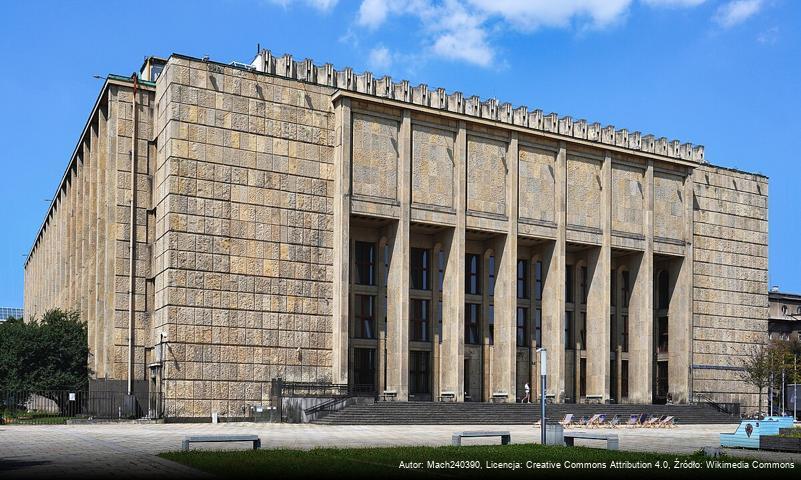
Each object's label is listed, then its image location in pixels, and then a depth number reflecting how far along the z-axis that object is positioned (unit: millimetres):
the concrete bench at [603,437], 23266
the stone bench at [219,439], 20766
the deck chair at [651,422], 42312
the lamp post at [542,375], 24000
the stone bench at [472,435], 23750
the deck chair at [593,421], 39625
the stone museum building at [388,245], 42781
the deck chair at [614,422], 40719
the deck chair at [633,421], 40950
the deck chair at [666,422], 42719
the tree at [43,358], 48031
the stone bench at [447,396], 47691
